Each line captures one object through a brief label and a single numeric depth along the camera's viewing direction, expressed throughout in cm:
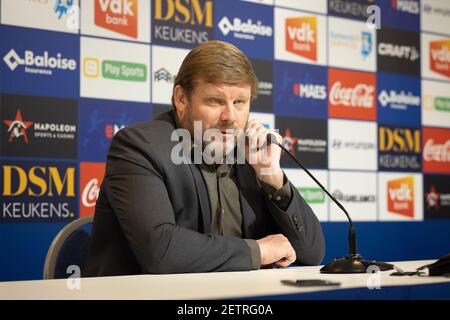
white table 231
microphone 267
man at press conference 280
